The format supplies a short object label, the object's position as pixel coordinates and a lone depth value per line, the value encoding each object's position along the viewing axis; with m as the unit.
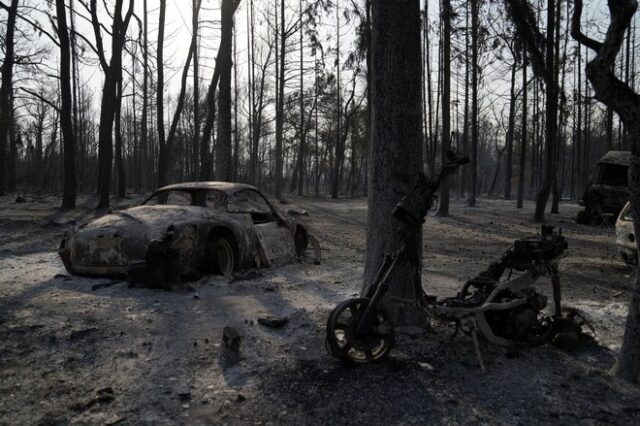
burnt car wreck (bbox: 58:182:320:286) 6.22
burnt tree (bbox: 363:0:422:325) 4.53
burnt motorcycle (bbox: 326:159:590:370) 3.69
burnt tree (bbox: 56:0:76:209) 16.59
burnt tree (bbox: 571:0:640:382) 3.66
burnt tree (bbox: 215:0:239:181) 13.73
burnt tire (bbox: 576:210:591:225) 17.50
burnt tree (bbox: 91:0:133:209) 17.45
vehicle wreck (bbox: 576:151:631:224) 16.72
